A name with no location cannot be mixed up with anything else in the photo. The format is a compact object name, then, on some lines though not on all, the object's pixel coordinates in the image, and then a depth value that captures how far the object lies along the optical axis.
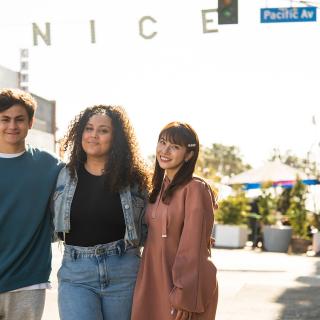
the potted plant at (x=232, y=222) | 24.06
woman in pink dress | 3.99
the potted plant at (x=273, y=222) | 22.81
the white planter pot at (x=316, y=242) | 21.26
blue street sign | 14.34
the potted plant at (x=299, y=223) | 22.48
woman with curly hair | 4.12
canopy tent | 29.55
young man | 4.17
